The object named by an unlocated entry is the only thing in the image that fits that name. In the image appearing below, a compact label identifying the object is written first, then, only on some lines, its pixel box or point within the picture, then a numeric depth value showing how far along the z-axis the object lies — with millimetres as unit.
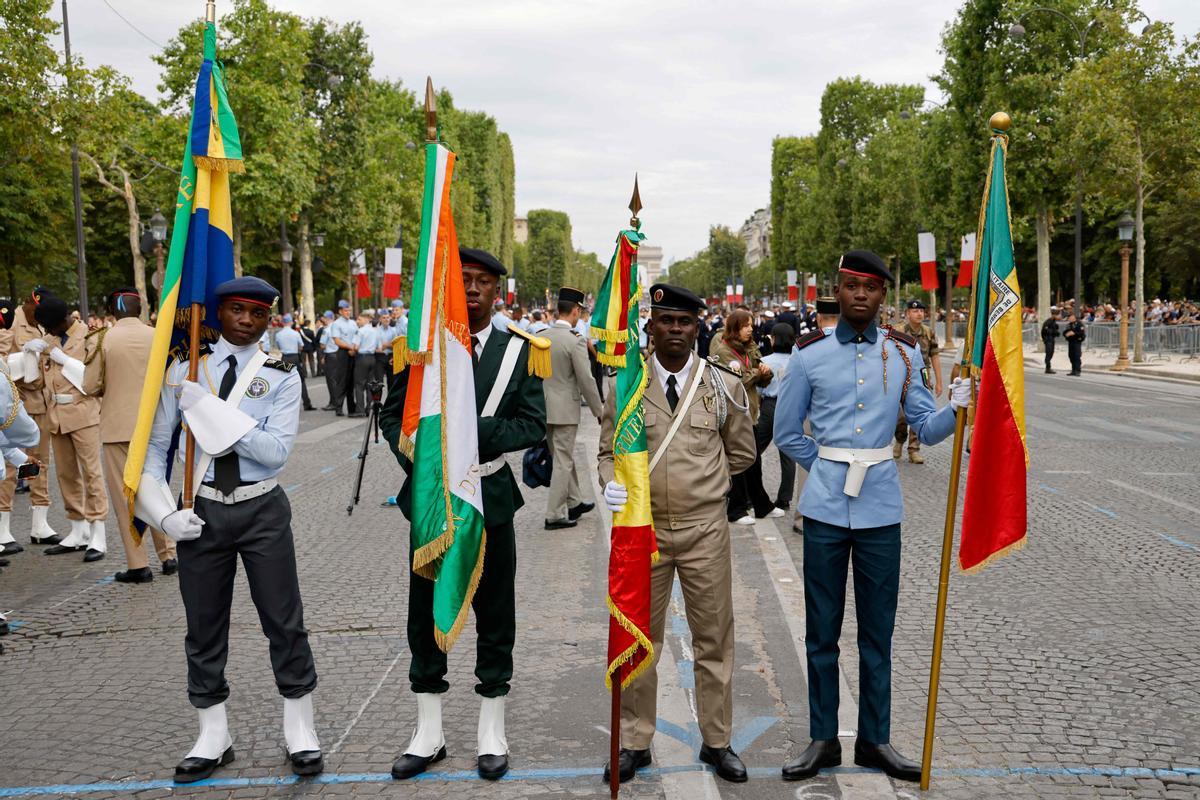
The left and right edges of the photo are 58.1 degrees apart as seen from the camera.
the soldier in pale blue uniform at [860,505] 4246
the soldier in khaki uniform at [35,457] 8664
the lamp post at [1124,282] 28188
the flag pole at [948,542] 4047
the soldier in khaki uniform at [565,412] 9258
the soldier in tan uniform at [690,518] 4223
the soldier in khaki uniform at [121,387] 7406
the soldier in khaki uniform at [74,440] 8297
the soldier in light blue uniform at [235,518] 4262
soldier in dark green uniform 4289
